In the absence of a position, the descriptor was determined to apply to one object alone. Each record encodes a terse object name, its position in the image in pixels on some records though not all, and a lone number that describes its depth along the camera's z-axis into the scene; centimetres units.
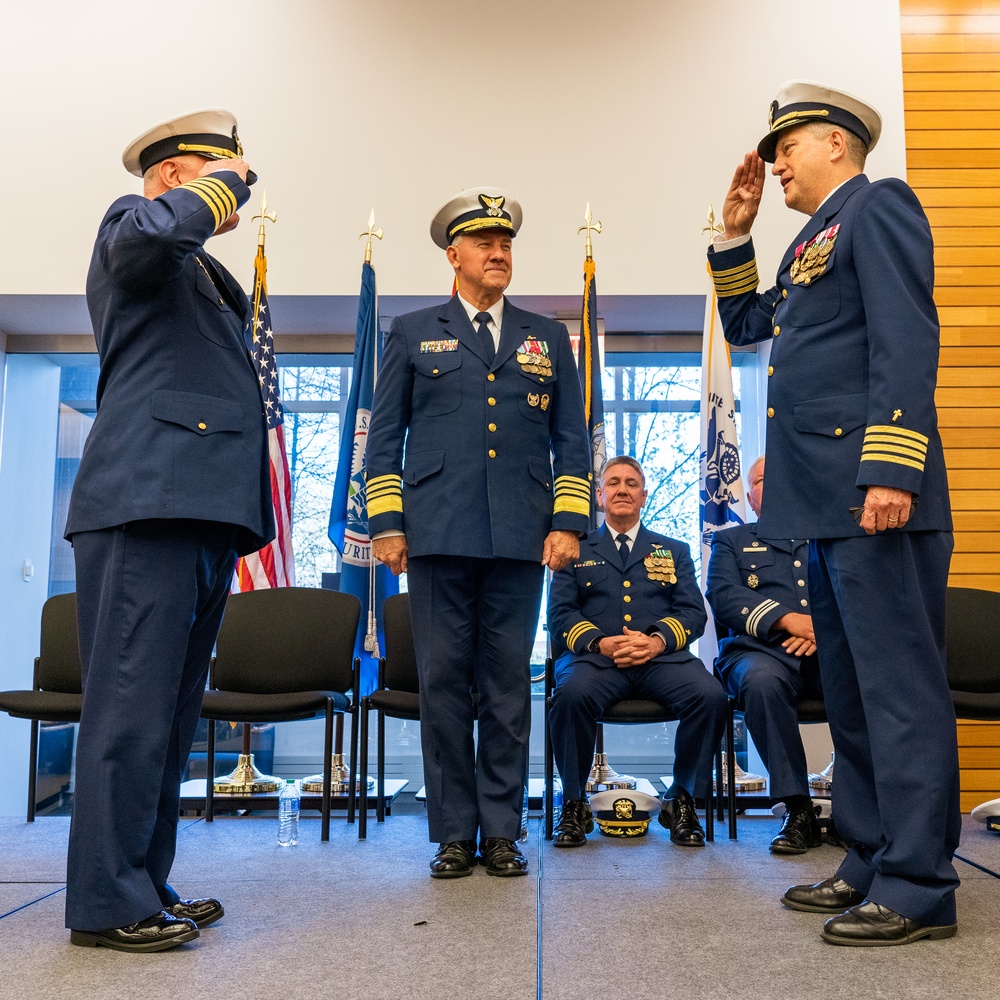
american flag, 430
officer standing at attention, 262
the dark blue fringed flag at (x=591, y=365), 426
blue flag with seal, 420
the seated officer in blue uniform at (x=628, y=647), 322
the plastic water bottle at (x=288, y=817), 314
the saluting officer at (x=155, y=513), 180
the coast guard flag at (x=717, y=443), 431
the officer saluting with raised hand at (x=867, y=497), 184
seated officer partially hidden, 305
